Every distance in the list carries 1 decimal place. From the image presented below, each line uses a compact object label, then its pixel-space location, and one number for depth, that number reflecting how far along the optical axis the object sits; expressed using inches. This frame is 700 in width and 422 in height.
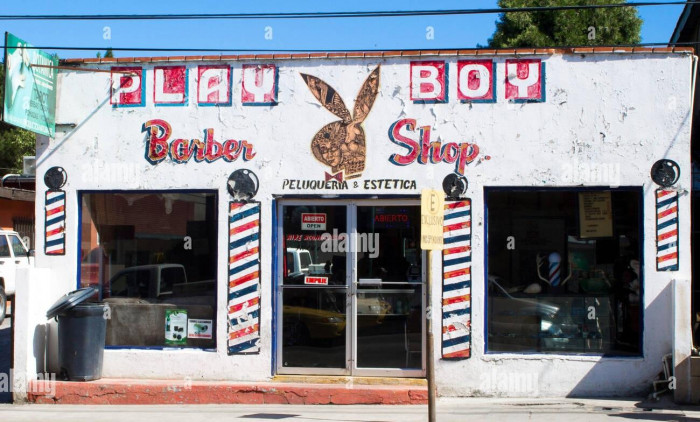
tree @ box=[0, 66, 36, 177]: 1487.5
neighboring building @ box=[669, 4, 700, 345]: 474.3
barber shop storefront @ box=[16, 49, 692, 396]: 387.5
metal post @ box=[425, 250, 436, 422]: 300.4
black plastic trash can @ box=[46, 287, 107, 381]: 394.9
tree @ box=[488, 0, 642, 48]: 979.9
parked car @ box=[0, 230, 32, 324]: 715.4
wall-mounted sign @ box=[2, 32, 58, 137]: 375.9
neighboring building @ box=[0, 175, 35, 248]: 981.8
